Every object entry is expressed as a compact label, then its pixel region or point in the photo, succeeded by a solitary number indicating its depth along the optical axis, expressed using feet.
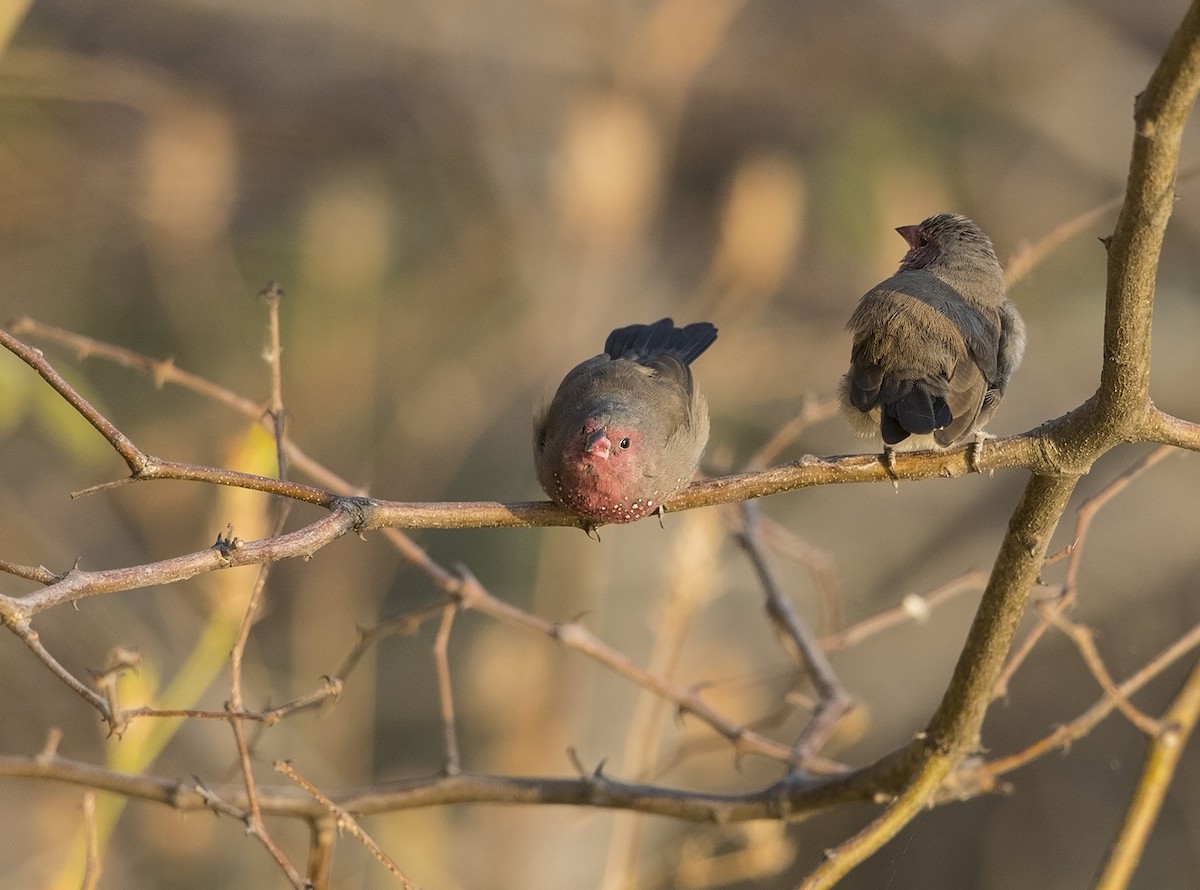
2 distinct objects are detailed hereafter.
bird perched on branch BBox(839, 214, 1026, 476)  19.57
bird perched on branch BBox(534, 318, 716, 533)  18.60
